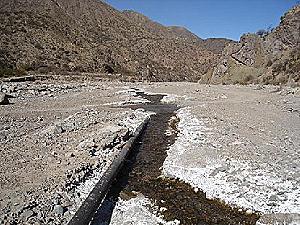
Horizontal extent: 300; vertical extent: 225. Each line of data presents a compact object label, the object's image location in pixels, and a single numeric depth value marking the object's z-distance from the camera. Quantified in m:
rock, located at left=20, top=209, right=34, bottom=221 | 4.09
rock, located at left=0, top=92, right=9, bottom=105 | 14.78
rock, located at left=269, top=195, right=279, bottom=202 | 4.64
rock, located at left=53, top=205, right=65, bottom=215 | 4.29
